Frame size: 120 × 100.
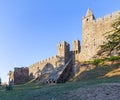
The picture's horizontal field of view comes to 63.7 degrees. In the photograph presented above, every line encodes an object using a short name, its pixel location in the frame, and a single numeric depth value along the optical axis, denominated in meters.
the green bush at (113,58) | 12.78
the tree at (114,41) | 11.44
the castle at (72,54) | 15.22
